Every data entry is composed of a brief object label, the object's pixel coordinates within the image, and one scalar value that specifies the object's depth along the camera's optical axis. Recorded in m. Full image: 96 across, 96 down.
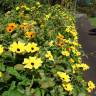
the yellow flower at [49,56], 1.36
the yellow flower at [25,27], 1.69
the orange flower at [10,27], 1.66
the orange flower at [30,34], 1.56
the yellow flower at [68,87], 1.31
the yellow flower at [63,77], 1.31
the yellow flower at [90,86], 1.54
